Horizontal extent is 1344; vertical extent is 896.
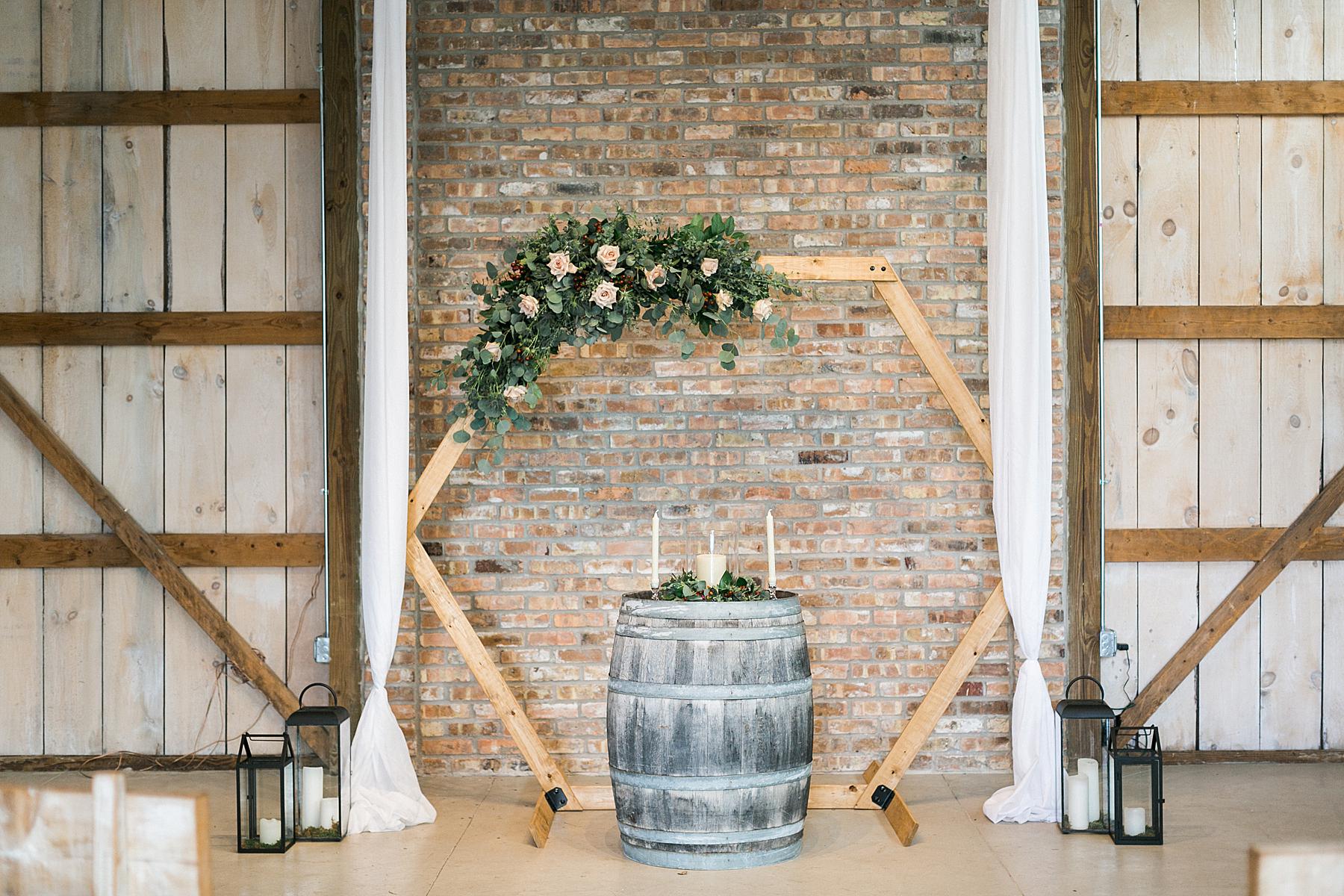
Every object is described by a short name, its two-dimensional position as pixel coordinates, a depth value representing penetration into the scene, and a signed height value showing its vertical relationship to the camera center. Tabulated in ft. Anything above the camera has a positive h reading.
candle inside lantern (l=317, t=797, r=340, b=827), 12.33 -3.74
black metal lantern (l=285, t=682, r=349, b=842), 12.19 -3.52
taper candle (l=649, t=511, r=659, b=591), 11.80 -1.22
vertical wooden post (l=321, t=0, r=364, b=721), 14.40 +1.48
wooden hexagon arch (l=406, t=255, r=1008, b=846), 13.01 -1.93
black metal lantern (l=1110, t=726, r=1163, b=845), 11.76 -3.57
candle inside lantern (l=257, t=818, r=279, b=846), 11.91 -3.80
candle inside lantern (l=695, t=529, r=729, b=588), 11.82 -1.20
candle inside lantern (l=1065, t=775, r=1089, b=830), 12.25 -3.73
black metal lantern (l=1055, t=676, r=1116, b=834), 12.25 -3.55
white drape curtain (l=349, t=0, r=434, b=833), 12.79 +0.22
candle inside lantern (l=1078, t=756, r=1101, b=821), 12.28 -3.53
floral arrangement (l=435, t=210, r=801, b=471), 12.35 +1.61
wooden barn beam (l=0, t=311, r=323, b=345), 15.26 +1.61
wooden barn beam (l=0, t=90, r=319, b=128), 15.30 +4.46
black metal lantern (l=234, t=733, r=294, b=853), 11.77 -3.60
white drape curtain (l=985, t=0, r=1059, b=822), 12.62 +0.67
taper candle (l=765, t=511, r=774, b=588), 11.89 -0.97
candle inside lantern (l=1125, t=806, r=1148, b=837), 11.89 -3.81
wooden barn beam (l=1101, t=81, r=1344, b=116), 15.28 +4.41
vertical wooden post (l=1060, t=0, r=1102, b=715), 14.39 +1.20
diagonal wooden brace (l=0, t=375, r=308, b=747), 15.01 -1.34
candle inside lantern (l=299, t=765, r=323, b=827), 12.34 -3.57
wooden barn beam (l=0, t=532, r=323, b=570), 15.21 -1.24
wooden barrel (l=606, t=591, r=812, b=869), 11.02 -2.69
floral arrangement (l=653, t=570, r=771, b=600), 11.70 -1.41
